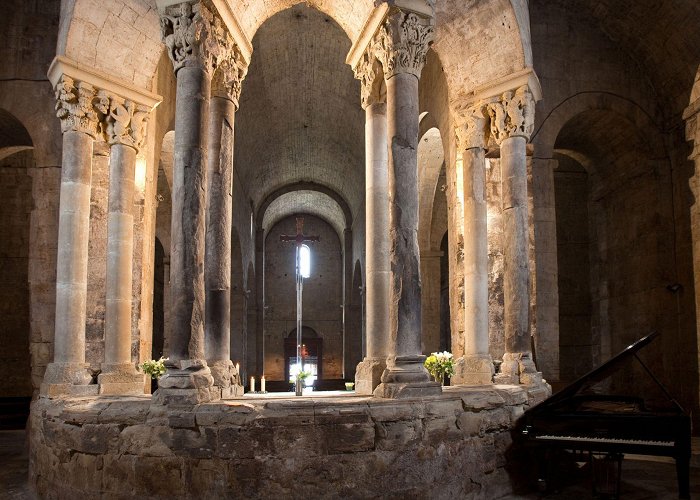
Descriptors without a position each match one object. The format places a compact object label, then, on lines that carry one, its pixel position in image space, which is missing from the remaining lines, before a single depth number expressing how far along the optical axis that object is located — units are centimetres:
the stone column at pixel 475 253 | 1080
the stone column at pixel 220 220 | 901
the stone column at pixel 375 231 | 966
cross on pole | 1429
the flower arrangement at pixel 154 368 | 1055
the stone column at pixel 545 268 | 1255
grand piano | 727
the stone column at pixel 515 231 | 1047
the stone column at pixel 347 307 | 2939
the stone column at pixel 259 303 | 2805
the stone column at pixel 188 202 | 767
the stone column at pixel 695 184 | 1288
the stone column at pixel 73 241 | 991
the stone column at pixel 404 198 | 819
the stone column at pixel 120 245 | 1032
